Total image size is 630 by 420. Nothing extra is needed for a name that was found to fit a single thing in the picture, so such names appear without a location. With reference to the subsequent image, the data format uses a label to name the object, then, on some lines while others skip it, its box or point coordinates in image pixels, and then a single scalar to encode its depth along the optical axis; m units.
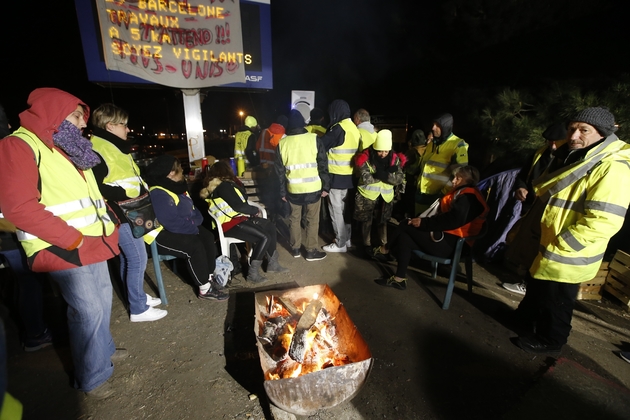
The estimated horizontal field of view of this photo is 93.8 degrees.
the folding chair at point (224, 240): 3.56
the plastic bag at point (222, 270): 3.47
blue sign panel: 5.02
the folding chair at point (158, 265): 3.07
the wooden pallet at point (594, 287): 3.37
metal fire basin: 1.74
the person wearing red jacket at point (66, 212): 1.62
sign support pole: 5.86
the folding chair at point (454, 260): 3.11
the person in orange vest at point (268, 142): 5.41
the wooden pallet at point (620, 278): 3.22
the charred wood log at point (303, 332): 2.15
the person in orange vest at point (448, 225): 3.08
